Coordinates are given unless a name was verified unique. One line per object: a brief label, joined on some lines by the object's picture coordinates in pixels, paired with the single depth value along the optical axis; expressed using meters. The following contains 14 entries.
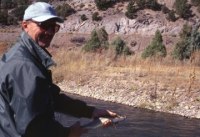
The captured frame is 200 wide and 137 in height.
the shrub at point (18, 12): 46.96
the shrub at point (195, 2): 44.21
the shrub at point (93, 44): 23.03
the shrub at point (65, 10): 45.40
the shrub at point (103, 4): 46.10
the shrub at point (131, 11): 44.21
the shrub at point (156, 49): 20.04
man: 2.28
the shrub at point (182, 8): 42.98
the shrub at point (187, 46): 20.61
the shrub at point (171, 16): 42.85
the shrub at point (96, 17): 44.44
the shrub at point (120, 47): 22.25
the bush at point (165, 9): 44.14
